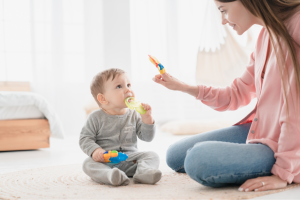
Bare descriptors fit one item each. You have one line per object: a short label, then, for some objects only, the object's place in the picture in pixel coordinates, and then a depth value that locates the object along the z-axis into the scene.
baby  1.12
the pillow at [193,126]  2.88
